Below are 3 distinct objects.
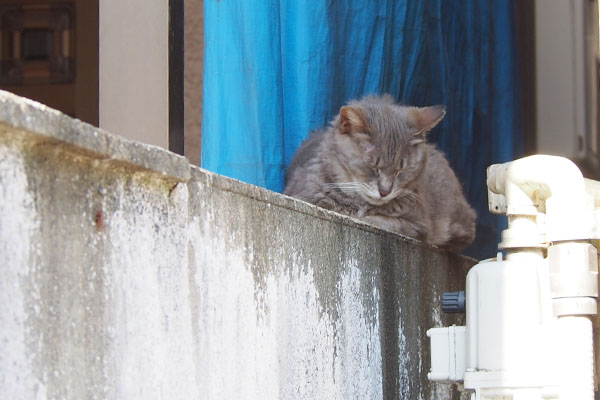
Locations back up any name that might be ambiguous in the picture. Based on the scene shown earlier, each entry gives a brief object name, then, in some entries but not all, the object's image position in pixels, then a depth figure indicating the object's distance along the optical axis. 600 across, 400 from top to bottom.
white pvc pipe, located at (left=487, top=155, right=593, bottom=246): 3.68
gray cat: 7.27
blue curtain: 6.32
